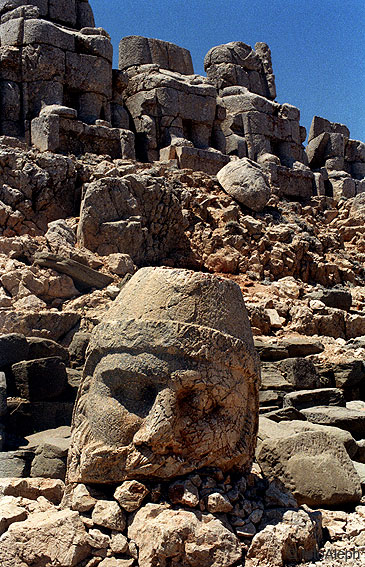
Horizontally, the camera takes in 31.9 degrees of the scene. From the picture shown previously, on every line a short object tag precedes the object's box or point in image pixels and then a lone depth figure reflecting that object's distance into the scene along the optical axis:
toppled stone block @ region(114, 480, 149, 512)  3.08
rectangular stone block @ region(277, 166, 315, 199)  17.75
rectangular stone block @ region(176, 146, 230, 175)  15.35
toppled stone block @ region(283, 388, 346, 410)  6.88
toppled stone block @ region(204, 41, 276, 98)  19.45
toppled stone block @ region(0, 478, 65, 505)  3.56
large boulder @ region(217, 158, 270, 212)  14.36
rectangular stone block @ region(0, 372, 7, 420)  5.44
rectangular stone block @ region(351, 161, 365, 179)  21.62
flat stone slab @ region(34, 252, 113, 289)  9.38
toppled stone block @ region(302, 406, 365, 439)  6.02
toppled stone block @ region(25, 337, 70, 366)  6.52
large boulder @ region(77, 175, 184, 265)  10.80
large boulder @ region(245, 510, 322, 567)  2.96
